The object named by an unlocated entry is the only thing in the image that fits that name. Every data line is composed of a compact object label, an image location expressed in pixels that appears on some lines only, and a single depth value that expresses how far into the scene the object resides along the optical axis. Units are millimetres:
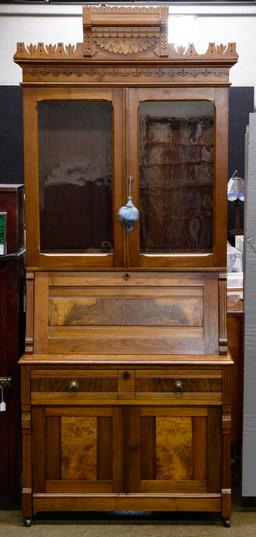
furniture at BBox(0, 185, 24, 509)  3838
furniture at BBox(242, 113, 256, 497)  3754
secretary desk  3646
